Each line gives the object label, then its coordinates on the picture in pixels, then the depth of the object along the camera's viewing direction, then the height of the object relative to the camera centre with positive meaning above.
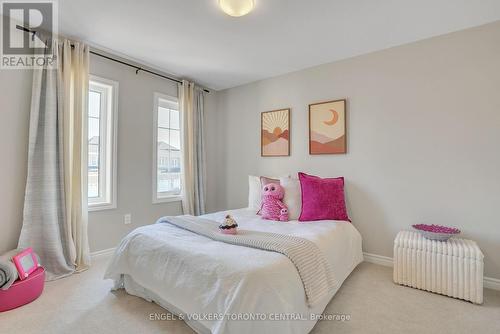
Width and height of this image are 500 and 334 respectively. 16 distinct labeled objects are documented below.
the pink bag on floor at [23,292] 1.77 -0.93
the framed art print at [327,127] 2.96 +0.53
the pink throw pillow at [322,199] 2.60 -0.33
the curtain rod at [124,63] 2.27 +1.31
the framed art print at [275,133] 3.42 +0.53
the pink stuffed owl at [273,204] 2.64 -0.38
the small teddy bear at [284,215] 2.61 -0.49
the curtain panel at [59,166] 2.27 +0.04
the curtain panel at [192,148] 3.57 +0.33
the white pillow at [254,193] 3.08 -0.30
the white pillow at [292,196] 2.70 -0.30
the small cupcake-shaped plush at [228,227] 1.92 -0.46
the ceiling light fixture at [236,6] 1.82 +1.25
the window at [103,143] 2.85 +0.32
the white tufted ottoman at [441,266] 1.92 -0.82
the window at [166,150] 3.33 +0.28
